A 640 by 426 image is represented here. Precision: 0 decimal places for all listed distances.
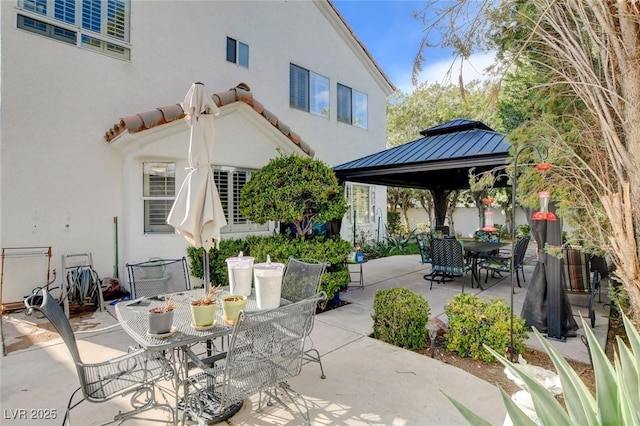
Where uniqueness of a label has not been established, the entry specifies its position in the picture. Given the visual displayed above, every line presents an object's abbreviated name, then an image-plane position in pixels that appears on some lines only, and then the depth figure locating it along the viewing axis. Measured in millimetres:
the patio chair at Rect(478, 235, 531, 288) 7724
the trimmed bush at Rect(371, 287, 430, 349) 4445
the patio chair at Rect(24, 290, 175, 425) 2398
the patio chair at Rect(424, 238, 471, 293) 7371
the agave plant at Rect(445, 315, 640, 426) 1460
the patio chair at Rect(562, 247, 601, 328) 5777
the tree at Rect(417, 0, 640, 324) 2715
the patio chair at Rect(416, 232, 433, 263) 8888
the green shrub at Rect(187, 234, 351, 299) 6051
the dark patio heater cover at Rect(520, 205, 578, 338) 4762
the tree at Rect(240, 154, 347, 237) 6188
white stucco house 6055
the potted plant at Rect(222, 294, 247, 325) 2898
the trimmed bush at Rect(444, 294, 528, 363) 4102
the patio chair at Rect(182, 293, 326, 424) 2379
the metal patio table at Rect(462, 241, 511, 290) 7840
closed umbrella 3549
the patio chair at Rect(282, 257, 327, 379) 3994
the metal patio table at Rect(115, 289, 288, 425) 2533
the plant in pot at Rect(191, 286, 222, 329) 2758
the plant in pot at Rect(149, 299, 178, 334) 2561
